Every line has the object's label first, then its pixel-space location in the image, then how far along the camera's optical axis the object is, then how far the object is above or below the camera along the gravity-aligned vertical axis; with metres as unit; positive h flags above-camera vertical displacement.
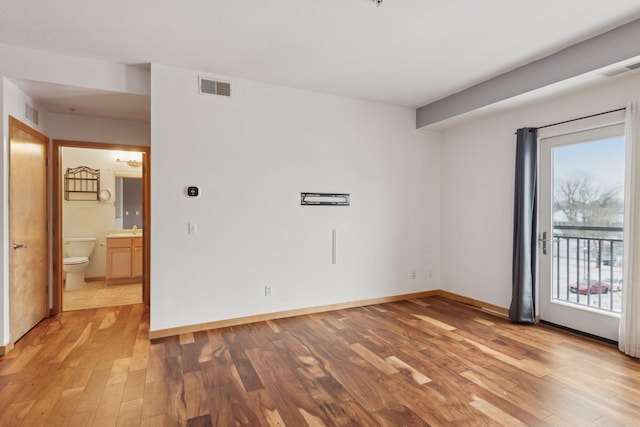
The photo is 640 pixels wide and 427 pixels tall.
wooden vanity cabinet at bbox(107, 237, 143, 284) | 5.73 -0.84
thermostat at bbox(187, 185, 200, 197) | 3.57 +0.21
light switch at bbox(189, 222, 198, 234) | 3.60 -0.18
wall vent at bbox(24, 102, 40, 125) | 3.46 +1.02
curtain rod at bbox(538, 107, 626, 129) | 3.15 +0.97
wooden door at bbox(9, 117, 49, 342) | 3.17 -0.18
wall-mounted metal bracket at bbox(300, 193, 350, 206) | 4.20 +0.17
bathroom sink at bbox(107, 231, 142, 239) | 5.77 -0.43
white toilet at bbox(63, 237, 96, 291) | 5.39 -0.79
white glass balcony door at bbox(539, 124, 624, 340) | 3.27 -0.16
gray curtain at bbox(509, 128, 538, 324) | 3.81 -0.14
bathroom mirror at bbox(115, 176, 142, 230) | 6.27 +0.16
